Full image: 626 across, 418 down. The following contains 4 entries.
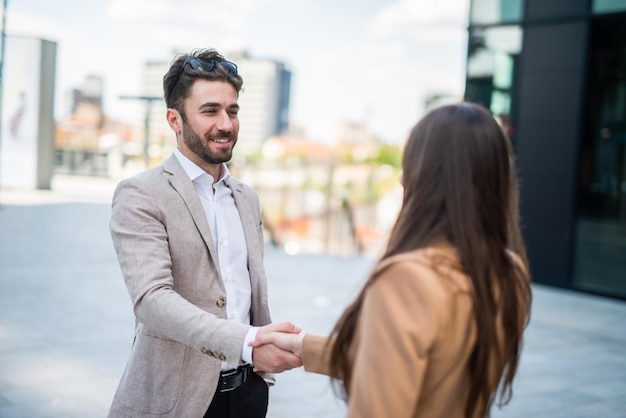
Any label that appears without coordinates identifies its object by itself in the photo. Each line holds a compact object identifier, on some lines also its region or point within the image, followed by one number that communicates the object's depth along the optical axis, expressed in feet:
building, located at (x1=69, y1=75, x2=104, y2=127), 261.44
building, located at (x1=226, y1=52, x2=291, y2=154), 499.10
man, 6.99
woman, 4.71
